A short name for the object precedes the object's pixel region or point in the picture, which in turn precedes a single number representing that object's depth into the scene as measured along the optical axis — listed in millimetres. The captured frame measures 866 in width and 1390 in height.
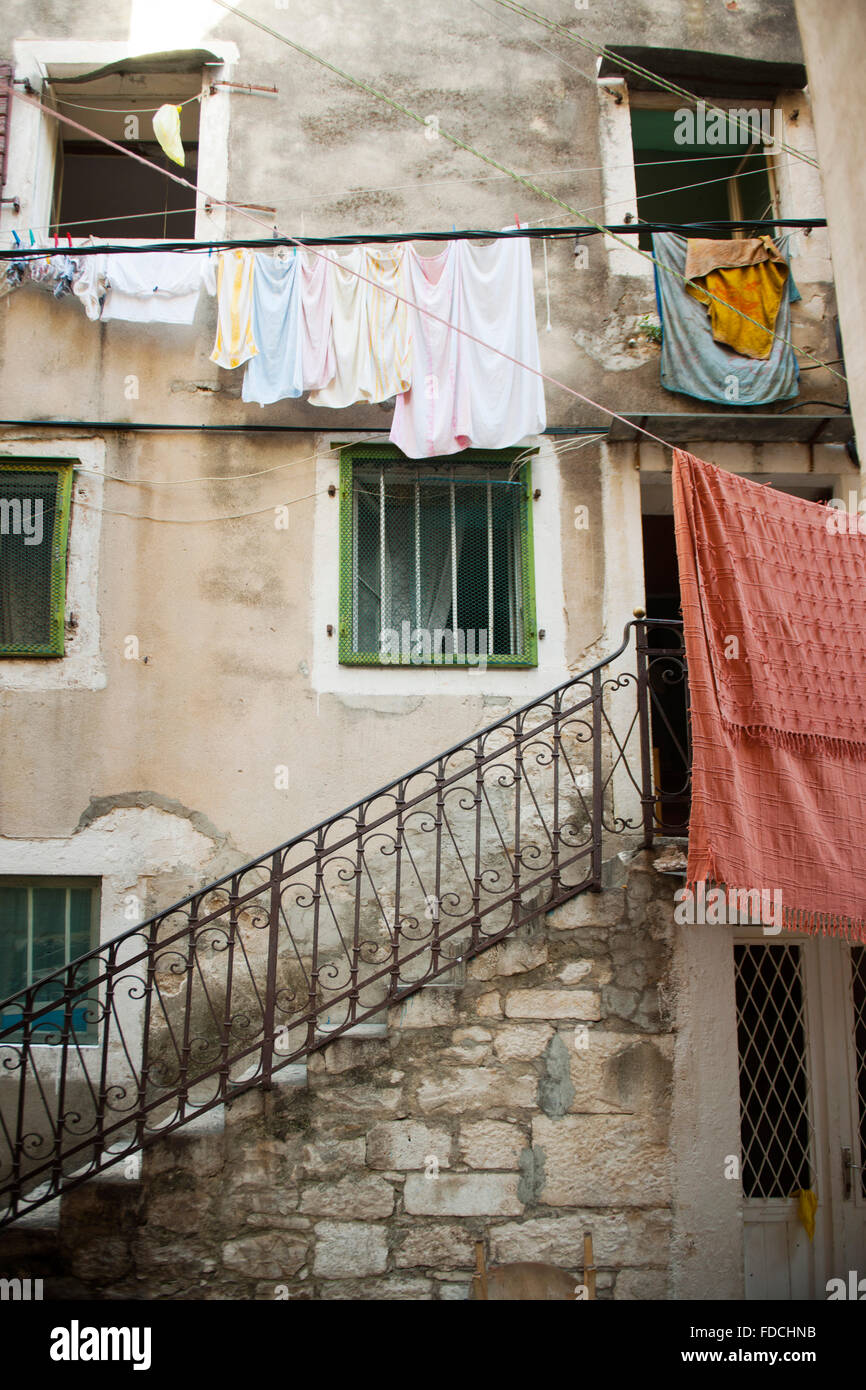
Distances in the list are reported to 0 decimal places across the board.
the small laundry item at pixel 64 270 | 7945
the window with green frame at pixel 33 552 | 7797
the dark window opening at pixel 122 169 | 8867
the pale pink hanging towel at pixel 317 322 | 7688
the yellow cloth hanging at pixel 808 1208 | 7141
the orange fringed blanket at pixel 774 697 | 5895
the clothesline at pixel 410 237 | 7559
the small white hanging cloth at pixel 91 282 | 7930
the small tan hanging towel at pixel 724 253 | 8125
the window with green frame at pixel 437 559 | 7918
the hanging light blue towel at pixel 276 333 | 7703
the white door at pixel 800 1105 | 7145
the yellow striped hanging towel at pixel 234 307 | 7766
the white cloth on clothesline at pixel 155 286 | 7902
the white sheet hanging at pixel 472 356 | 7609
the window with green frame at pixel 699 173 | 8992
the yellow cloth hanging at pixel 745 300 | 8078
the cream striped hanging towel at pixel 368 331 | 7688
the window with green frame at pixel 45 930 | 7355
